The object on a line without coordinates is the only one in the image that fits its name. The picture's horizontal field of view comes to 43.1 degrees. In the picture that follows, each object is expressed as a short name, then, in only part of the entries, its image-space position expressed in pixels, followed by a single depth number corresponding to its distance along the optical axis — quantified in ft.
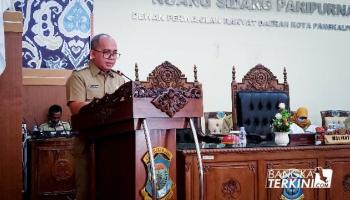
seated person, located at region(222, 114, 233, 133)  14.60
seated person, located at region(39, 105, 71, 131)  13.96
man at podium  7.90
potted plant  9.82
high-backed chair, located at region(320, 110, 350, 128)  16.15
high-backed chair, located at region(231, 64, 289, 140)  12.46
